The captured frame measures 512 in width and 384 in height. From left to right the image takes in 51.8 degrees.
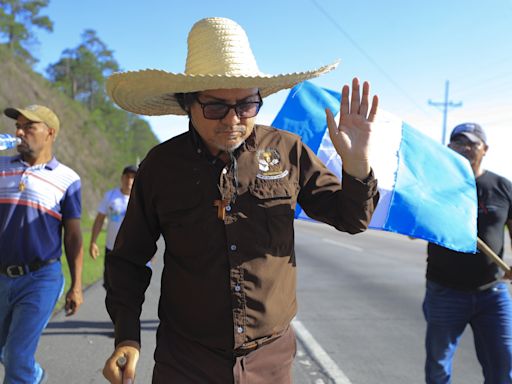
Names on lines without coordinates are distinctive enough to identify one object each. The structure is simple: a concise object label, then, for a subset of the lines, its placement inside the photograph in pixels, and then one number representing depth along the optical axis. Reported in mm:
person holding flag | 3566
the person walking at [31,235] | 3496
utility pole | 56138
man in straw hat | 2141
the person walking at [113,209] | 6559
